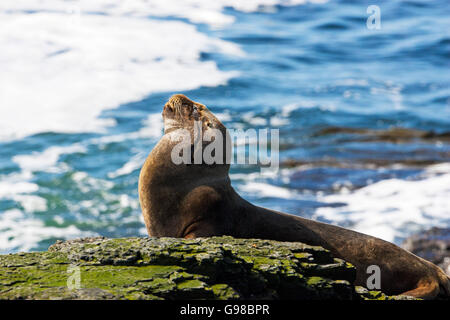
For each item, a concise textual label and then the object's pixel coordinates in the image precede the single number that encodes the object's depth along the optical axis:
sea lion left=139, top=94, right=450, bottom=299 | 12.58
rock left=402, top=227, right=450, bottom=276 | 21.37
